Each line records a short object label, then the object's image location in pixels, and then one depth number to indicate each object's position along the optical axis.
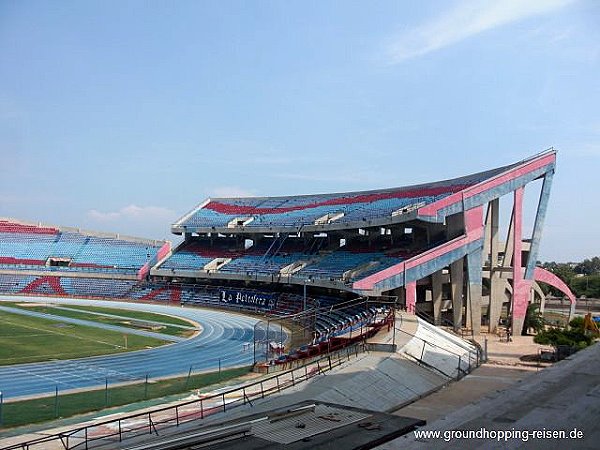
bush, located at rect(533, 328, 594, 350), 26.16
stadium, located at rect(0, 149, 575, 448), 22.84
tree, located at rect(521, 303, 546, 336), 37.66
